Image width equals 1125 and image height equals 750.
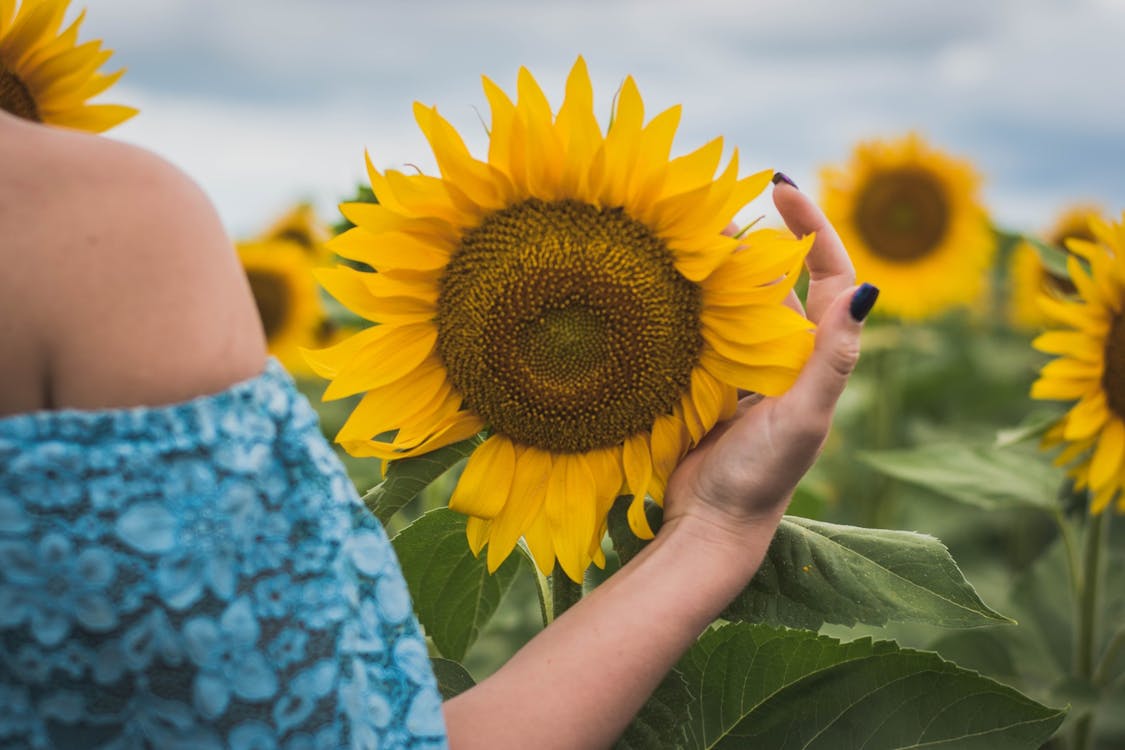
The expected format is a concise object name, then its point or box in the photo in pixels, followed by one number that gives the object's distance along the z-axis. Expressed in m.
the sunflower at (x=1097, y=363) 2.09
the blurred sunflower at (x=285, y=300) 4.50
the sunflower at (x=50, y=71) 1.49
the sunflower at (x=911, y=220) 4.52
